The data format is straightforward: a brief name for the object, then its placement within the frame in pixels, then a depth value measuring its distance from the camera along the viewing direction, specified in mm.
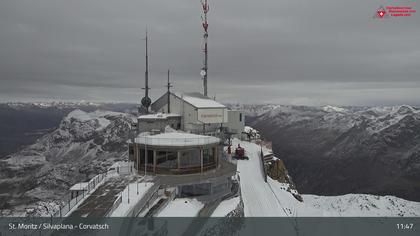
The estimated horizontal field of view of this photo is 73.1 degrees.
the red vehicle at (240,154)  41028
